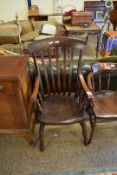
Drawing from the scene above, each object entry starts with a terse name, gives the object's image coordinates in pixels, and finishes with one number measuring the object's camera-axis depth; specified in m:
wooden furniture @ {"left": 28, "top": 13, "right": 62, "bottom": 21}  5.18
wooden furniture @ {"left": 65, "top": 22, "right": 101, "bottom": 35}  3.80
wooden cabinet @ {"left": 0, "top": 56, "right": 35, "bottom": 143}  1.29
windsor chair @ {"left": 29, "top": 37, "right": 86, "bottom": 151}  1.51
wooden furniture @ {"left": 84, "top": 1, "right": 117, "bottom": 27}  4.90
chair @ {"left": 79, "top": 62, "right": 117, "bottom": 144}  1.50
